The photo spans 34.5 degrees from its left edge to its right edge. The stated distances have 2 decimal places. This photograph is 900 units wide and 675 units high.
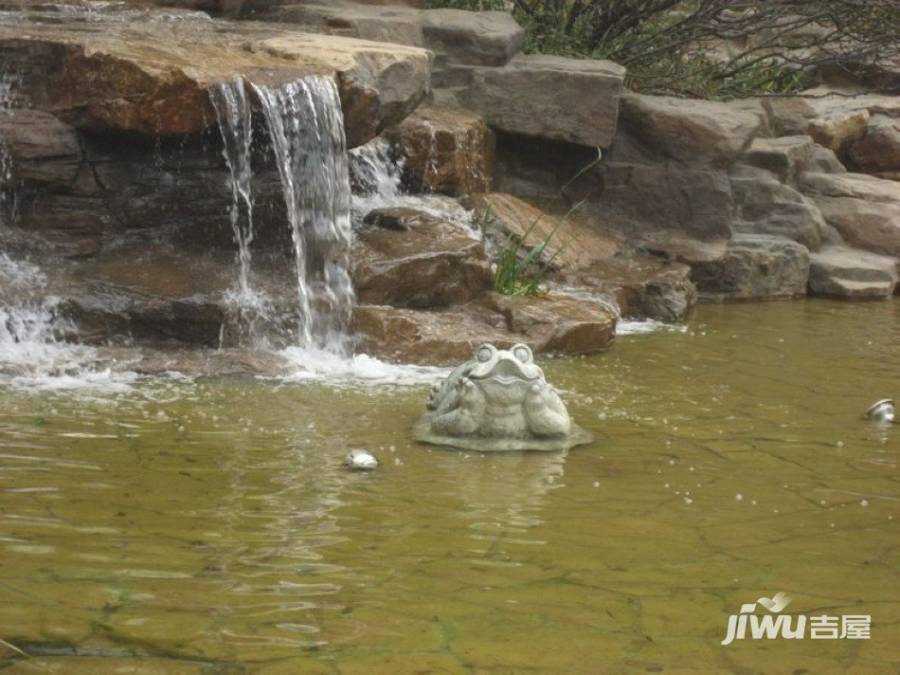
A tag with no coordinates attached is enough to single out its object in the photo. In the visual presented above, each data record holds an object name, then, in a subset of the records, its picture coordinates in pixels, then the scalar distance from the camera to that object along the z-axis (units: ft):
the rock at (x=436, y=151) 35.17
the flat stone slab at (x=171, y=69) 26.71
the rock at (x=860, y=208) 42.80
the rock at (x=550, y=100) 38.34
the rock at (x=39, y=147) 27.43
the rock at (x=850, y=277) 40.22
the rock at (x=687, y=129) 39.68
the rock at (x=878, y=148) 50.34
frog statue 21.50
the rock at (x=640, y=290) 34.91
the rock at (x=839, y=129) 48.85
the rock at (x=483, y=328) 28.12
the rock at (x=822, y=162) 45.52
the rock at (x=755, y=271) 38.99
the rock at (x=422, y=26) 37.14
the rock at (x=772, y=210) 41.34
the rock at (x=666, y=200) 39.91
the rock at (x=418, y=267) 29.99
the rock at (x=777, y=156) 42.65
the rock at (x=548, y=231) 34.83
